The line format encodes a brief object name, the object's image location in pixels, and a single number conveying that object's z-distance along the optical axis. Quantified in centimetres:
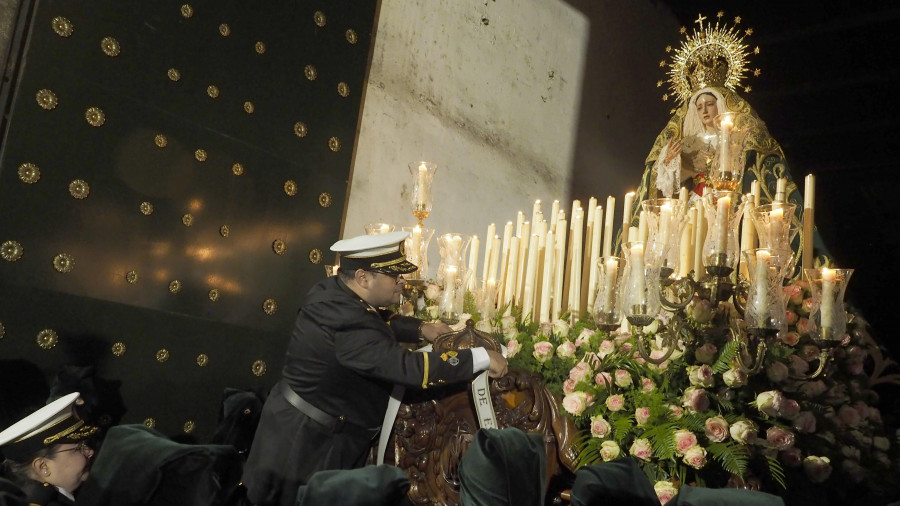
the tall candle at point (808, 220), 367
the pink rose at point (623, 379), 273
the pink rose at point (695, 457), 243
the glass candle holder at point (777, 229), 268
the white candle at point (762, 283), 255
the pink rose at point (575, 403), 266
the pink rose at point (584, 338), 303
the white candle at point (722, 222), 261
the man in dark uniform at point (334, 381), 293
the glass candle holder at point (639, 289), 262
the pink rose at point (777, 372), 276
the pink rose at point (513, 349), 306
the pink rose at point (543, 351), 298
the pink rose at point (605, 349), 292
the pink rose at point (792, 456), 265
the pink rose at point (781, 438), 256
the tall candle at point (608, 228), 381
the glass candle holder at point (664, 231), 274
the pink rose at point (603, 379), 275
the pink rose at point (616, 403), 265
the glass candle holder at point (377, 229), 373
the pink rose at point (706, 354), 274
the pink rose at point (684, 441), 246
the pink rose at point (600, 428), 261
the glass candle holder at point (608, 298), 275
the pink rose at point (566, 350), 295
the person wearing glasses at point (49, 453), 267
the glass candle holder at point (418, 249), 367
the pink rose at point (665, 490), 243
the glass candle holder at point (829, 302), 265
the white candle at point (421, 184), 379
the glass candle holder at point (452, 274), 337
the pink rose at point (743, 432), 250
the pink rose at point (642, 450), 254
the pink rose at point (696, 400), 259
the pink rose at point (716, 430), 250
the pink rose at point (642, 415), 261
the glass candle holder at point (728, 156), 273
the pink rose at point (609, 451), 255
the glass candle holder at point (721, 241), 261
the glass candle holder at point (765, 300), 254
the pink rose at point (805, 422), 269
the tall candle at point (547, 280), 390
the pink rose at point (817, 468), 270
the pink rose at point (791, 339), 298
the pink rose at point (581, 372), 278
